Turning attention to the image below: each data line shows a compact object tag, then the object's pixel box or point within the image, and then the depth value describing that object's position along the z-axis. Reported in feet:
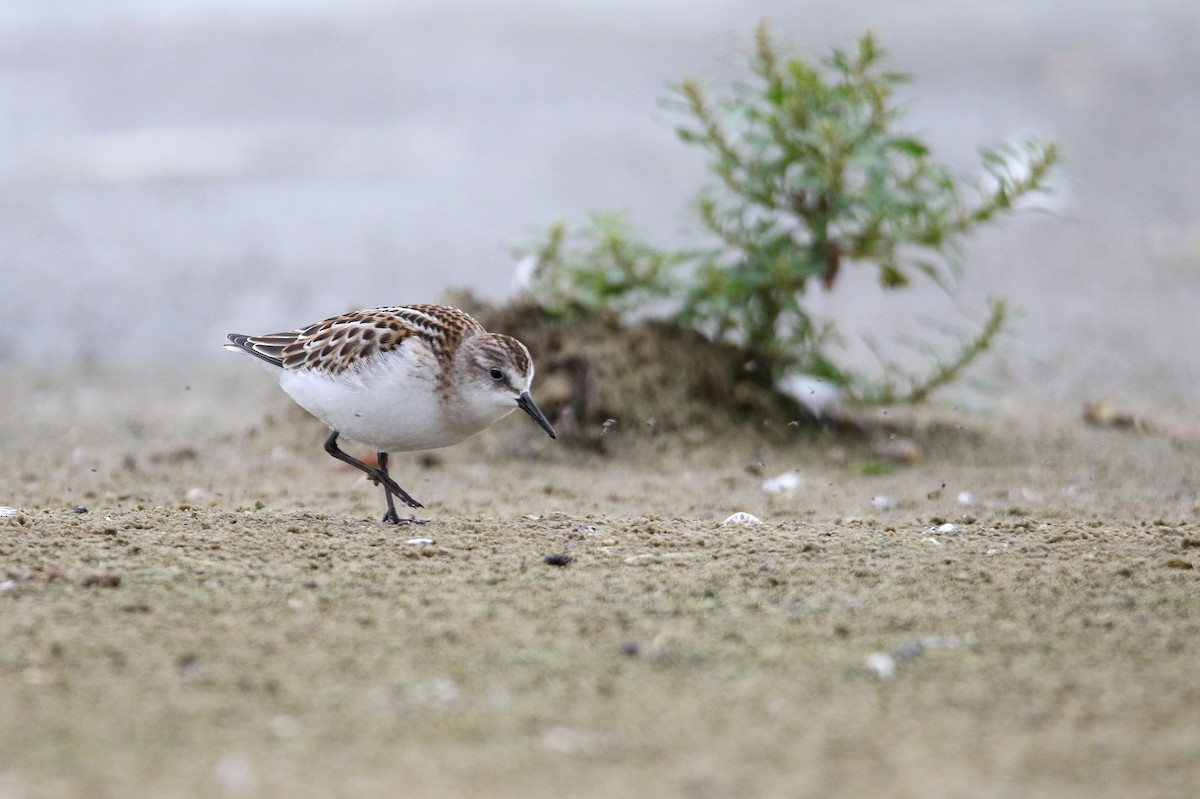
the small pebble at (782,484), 43.75
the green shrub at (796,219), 45.78
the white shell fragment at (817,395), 50.03
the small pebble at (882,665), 24.41
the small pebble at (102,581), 28.19
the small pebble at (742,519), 36.27
